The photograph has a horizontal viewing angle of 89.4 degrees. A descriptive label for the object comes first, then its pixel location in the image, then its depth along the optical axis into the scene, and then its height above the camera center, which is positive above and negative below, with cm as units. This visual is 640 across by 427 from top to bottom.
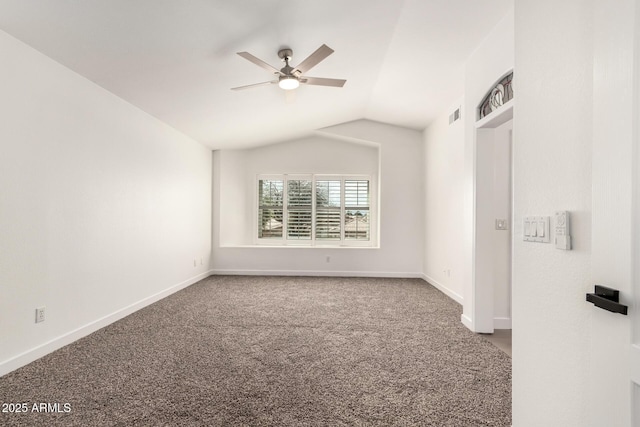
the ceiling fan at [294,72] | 268 +132
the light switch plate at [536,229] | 120 -4
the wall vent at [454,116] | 432 +140
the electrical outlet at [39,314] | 250 -78
